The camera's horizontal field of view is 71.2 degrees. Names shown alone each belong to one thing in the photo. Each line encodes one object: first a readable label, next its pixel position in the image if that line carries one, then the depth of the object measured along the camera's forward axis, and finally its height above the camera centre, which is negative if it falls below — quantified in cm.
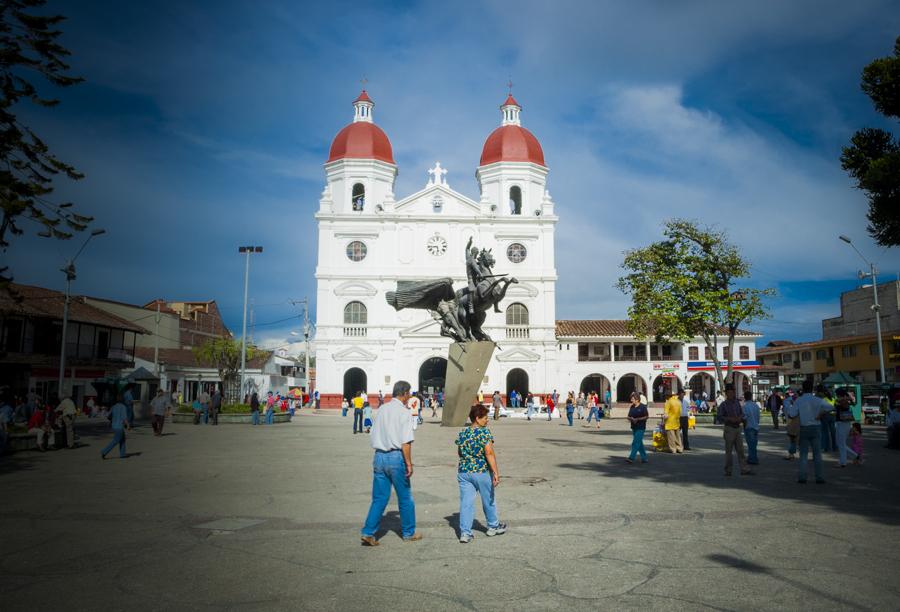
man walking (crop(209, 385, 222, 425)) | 2648 -105
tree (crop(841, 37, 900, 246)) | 1168 +453
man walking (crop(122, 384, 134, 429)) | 1730 -70
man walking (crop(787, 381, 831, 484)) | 936 -63
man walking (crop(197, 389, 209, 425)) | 2720 -125
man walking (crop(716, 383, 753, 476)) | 1045 -70
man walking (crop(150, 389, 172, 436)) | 1964 -94
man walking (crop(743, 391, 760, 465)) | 1195 -79
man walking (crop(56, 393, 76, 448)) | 1560 -86
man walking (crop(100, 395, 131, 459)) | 1299 -90
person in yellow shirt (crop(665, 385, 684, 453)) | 1390 -87
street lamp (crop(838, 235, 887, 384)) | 2775 +388
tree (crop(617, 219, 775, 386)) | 2470 +374
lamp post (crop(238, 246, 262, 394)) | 4025 +842
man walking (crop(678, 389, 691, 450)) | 1461 -84
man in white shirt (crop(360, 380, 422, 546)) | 587 -80
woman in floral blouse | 599 -89
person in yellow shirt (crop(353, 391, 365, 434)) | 2203 -110
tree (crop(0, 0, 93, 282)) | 1095 +448
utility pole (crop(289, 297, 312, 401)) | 6526 +587
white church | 4478 +743
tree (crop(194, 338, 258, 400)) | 5006 +182
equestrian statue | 2156 +305
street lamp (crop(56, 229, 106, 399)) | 2653 +456
